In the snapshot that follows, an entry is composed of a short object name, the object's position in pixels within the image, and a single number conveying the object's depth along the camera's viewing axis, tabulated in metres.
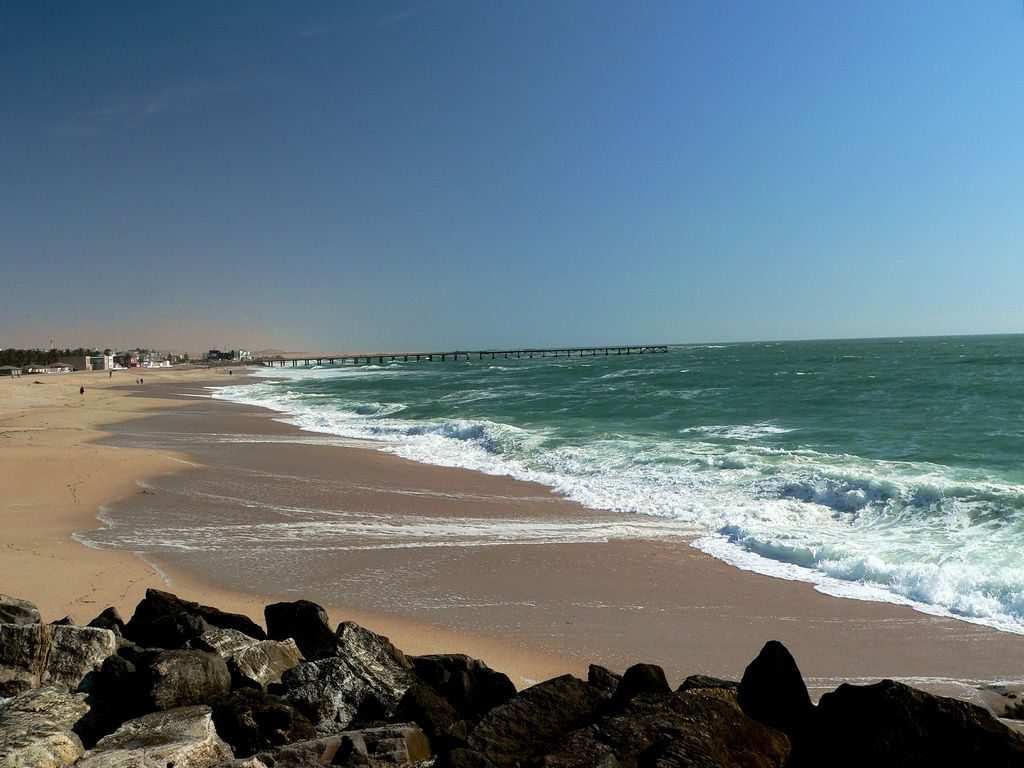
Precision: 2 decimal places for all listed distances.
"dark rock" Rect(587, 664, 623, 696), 4.49
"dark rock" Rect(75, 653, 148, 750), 4.13
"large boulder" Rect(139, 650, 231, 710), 4.14
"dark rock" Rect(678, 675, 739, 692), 4.14
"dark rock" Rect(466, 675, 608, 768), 3.51
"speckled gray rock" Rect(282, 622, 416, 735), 4.30
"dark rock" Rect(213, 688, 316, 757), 3.94
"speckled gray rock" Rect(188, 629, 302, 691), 4.66
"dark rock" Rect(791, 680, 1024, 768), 3.07
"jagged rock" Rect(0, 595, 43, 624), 5.31
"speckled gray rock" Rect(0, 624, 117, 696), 4.64
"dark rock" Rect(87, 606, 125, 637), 5.51
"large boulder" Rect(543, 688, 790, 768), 3.23
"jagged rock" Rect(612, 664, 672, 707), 3.92
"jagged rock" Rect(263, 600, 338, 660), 5.41
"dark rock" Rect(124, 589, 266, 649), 5.21
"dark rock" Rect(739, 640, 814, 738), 3.72
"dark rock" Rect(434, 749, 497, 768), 3.30
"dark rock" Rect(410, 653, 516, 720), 4.39
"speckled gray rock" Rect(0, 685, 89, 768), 3.57
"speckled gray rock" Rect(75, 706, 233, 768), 3.52
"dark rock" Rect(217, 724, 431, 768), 3.59
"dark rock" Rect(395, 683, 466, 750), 3.99
